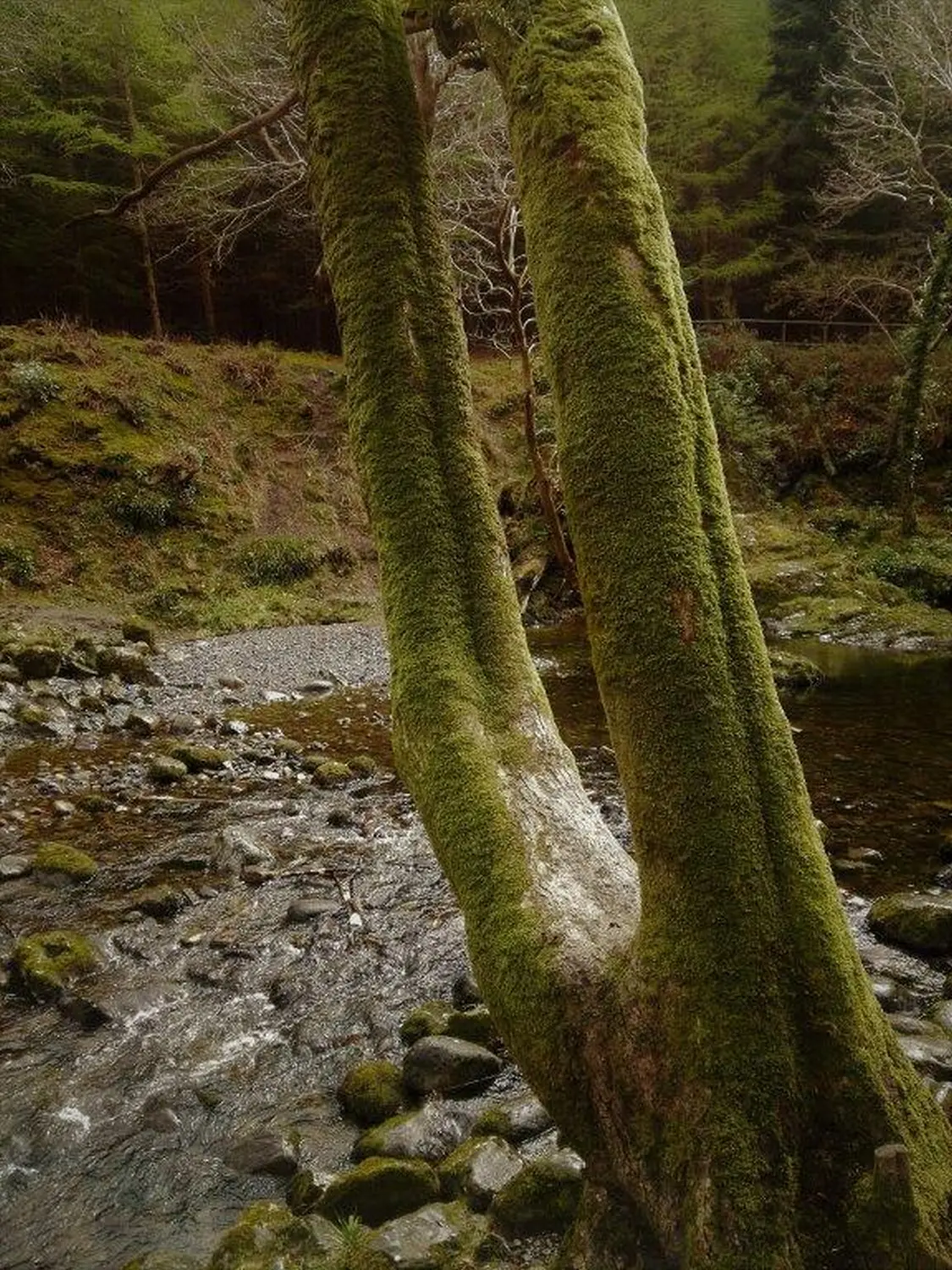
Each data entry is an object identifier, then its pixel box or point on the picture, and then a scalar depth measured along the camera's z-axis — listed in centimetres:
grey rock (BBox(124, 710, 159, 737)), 902
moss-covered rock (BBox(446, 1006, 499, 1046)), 377
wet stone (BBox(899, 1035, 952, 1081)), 333
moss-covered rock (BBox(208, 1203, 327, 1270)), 243
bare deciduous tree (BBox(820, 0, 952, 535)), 1791
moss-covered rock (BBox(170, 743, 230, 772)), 778
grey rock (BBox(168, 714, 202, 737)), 907
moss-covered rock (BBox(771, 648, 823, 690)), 1110
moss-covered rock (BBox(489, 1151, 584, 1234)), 246
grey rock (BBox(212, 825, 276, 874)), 569
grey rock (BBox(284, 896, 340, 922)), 504
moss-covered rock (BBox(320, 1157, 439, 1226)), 266
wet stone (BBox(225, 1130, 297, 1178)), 308
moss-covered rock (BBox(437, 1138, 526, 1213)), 265
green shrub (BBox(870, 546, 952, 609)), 1712
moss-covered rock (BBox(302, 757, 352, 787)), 753
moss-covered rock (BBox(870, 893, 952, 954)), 461
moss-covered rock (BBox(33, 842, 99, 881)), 539
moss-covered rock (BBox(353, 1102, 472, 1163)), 304
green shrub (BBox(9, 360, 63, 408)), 1714
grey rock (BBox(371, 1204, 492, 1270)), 232
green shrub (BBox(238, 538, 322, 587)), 1789
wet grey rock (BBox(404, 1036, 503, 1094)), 345
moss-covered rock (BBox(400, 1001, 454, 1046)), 386
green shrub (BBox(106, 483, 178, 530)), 1728
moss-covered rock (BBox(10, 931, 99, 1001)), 422
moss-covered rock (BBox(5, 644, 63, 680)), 1032
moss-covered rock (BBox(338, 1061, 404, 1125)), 337
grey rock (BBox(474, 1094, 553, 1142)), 304
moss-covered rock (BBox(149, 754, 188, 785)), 742
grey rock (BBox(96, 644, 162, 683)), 1106
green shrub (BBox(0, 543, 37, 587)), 1542
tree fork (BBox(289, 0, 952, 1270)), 181
